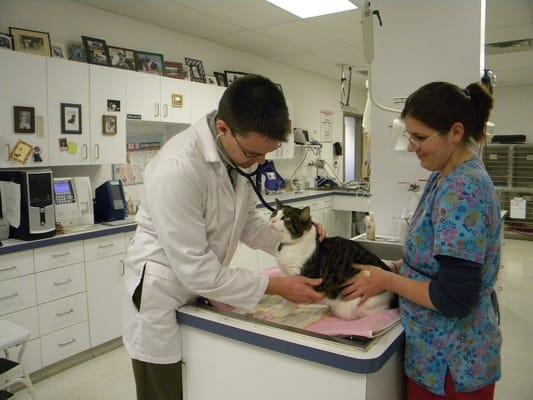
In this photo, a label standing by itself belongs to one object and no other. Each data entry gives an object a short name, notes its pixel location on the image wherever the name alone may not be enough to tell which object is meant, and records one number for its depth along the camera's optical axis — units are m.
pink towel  1.05
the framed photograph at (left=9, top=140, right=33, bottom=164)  2.65
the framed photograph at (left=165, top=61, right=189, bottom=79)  3.98
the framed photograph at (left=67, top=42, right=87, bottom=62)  3.24
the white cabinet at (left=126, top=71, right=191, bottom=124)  3.35
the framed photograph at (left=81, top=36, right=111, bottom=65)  3.29
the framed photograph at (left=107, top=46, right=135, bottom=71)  3.49
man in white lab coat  1.07
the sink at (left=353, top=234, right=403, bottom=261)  2.08
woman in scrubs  0.94
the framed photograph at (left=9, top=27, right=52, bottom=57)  2.85
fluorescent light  3.28
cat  1.23
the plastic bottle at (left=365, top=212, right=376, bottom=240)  2.26
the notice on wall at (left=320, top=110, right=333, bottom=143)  6.60
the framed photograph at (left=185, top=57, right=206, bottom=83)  4.23
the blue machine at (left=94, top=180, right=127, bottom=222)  3.23
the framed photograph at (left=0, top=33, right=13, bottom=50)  2.77
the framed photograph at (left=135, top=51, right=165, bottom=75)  3.69
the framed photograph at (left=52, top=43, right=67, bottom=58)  3.12
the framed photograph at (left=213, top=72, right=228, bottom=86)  4.55
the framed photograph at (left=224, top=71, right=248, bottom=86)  4.67
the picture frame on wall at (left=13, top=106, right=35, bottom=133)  2.63
